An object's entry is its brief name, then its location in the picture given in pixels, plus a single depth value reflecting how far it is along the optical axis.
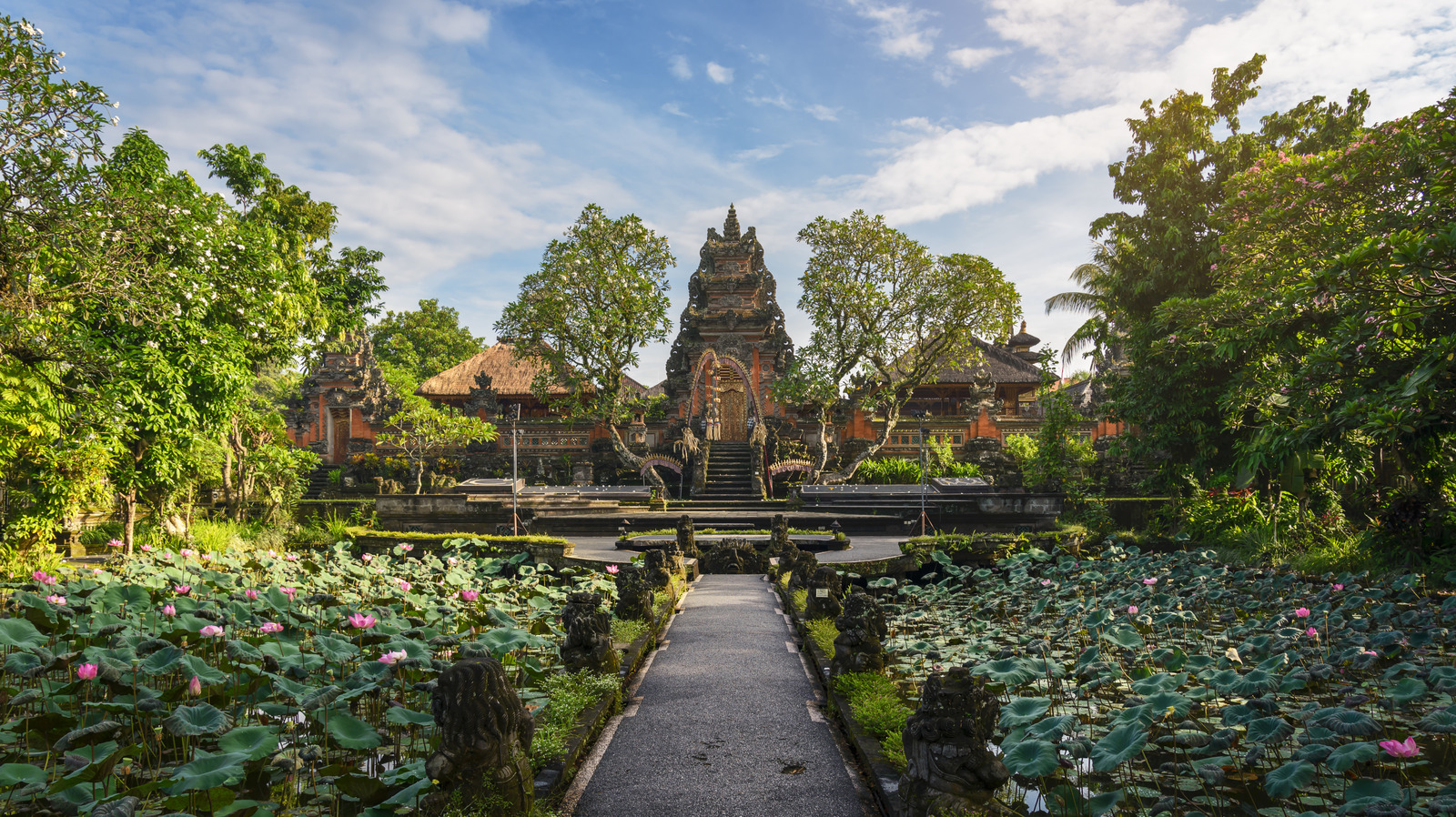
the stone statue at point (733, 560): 11.01
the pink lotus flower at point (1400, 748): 2.46
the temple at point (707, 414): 20.55
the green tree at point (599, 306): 18.91
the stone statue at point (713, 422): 21.36
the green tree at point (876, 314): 18.42
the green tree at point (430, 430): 18.31
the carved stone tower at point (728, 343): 22.08
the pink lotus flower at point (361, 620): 4.15
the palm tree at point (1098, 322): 15.66
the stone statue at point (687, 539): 11.22
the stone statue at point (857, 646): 5.00
